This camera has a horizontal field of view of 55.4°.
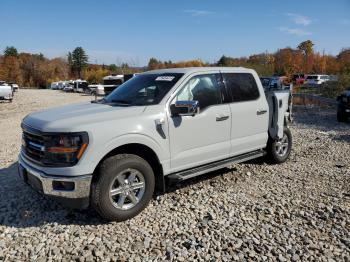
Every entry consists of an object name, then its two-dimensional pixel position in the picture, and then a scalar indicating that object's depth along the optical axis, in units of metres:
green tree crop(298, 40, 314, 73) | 70.25
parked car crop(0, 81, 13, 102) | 24.62
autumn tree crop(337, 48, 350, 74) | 70.30
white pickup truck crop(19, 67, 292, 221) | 3.93
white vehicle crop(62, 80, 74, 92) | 57.94
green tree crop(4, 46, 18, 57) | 116.18
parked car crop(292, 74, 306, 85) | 47.72
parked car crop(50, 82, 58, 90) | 77.24
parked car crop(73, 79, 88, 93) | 54.64
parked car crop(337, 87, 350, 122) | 12.73
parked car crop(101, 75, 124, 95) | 37.34
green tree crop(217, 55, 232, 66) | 86.60
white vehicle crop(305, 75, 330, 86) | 45.41
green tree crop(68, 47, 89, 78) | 126.44
